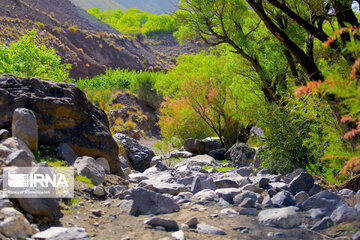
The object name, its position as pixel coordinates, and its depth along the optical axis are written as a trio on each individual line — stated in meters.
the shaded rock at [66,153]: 5.19
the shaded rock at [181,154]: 13.14
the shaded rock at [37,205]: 3.08
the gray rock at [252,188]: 5.16
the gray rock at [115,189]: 4.74
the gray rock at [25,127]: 4.48
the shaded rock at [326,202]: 3.95
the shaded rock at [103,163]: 5.85
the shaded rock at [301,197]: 4.52
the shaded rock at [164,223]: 3.36
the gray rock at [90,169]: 4.82
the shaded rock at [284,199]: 4.43
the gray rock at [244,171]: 7.13
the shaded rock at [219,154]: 12.59
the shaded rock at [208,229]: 3.32
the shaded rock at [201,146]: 13.45
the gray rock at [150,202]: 3.99
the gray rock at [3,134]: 4.24
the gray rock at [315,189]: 5.00
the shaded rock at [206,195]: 4.67
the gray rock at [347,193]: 4.68
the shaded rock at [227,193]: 4.74
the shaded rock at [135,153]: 10.29
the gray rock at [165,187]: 5.05
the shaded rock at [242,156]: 9.71
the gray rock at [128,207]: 3.86
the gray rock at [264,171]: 7.22
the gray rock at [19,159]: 3.49
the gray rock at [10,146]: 3.80
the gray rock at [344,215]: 3.48
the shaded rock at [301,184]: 5.09
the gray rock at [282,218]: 3.58
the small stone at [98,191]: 4.38
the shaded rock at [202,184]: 5.33
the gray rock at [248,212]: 4.07
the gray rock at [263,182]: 5.41
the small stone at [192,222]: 3.48
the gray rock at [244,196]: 4.59
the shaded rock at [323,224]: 3.44
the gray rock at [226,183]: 5.54
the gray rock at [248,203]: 4.37
